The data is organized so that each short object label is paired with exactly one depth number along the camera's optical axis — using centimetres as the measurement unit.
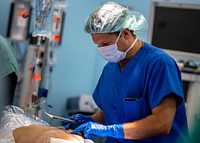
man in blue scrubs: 238
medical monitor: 461
